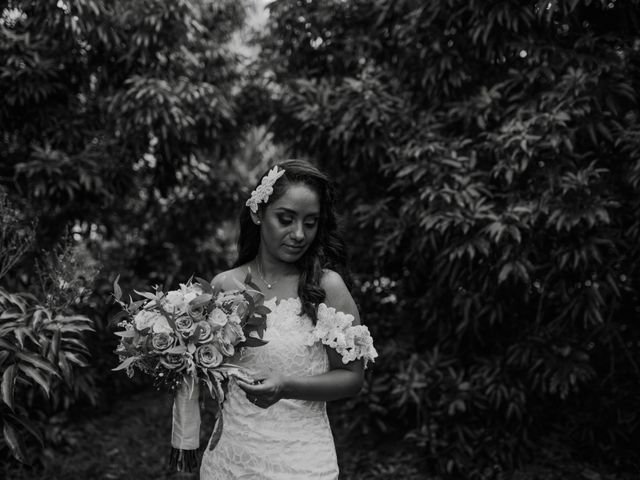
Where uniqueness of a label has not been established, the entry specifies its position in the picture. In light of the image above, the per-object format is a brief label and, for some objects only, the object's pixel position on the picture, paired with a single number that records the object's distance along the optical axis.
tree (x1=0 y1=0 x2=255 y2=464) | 4.78
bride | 2.47
